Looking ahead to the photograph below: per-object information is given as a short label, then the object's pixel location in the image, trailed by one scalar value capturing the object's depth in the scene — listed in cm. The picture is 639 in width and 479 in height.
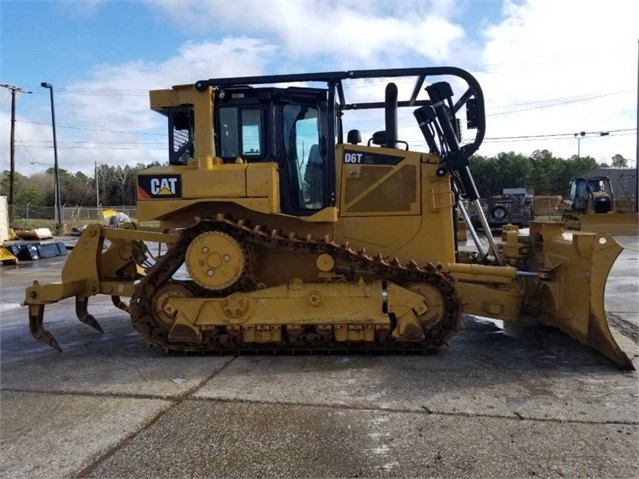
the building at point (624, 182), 2990
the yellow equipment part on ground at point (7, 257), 1727
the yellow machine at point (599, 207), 2395
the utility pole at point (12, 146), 3769
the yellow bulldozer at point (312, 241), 561
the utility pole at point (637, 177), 2508
